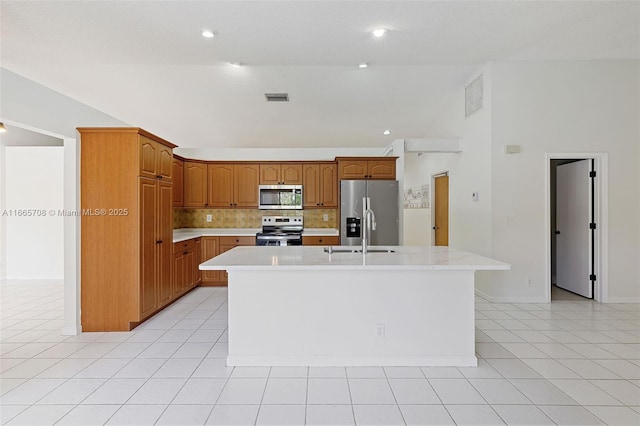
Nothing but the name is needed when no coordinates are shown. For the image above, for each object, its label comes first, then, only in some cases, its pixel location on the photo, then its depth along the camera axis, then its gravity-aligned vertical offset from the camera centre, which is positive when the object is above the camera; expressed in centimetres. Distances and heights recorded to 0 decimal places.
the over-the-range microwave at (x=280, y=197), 590 +28
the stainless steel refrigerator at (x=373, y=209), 516 +3
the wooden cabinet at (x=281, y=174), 596 +71
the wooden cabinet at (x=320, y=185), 598 +50
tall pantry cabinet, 342 -16
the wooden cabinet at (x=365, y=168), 550 +75
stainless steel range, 561 -35
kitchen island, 262 -85
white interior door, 447 -25
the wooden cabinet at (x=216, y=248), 546 -61
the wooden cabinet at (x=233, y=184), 593 +52
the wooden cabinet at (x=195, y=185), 586 +50
